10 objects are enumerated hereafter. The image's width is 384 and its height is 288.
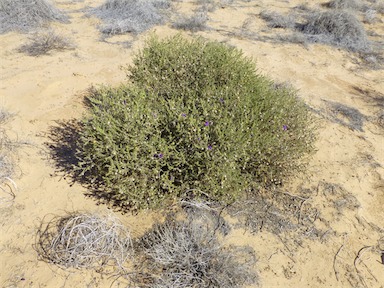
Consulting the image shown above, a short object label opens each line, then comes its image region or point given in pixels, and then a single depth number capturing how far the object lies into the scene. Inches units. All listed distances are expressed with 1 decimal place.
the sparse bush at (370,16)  336.5
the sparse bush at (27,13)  298.2
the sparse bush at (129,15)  297.4
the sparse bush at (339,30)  289.4
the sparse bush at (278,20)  323.9
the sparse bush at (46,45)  255.1
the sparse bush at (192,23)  312.2
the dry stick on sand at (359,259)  110.6
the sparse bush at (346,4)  354.7
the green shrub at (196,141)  115.5
